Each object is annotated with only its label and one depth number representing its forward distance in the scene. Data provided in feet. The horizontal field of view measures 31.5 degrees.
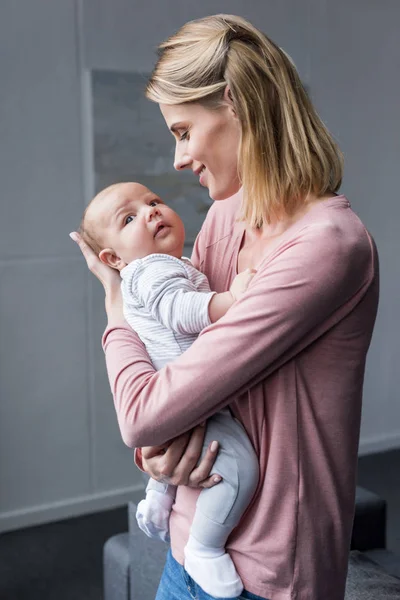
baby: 4.00
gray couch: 6.55
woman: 3.66
